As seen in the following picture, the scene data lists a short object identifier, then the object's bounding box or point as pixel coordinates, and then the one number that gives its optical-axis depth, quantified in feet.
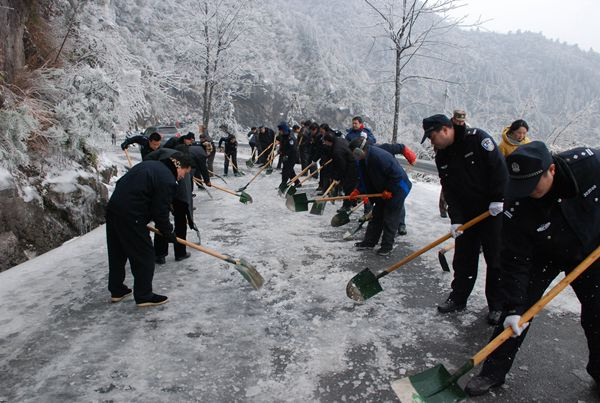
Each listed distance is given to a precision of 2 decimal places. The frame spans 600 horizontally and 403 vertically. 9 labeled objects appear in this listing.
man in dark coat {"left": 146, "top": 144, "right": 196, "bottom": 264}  16.61
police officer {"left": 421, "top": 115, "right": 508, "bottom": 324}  10.86
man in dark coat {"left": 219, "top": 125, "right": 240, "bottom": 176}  40.57
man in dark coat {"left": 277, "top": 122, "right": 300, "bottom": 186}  34.68
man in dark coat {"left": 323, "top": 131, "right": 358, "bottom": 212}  22.24
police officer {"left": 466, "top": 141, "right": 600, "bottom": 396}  7.03
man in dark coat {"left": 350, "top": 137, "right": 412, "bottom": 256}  17.10
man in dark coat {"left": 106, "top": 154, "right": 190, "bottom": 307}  11.65
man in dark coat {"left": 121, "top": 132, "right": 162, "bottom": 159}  20.60
